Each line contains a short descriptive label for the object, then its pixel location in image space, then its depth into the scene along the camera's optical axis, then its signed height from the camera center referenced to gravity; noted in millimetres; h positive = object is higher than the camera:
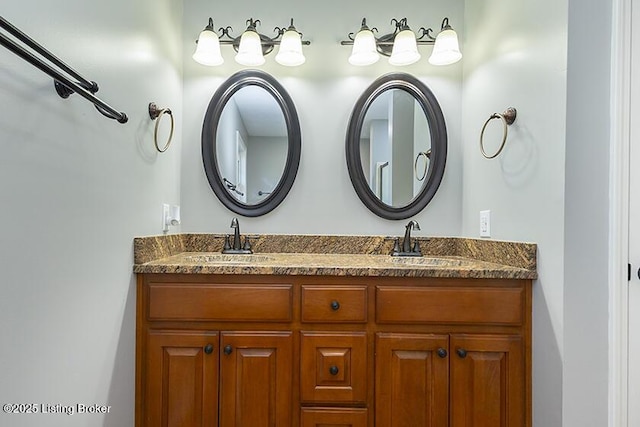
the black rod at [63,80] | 709 +318
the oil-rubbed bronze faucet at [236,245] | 1896 -178
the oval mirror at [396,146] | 1978 +377
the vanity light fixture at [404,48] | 1847 +864
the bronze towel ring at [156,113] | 1558 +431
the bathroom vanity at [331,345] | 1404 -525
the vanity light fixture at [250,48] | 1856 +851
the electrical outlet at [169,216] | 1722 -25
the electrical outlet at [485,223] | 1690 -43
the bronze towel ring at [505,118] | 1486 +409
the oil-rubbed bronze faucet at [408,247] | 1883 -178
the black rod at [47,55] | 701 +355
